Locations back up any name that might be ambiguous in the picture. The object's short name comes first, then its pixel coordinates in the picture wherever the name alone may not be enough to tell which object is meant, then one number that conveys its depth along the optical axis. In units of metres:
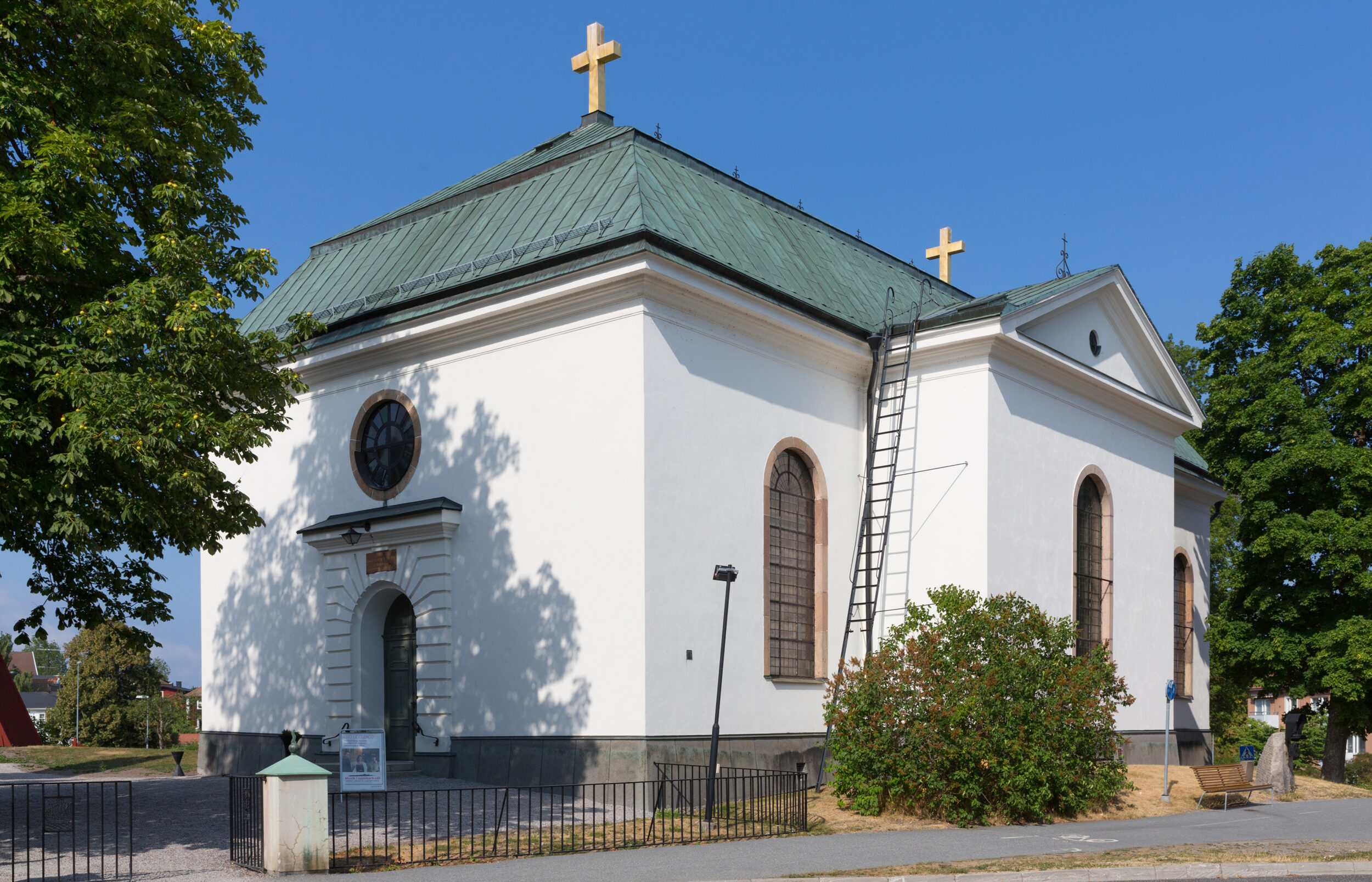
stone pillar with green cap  12.07
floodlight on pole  15.72
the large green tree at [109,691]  57.12
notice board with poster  15.61
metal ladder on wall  21.31
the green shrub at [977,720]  16.89
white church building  18.05
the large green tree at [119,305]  12.93
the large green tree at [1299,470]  27.61
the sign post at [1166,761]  20.16
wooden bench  20.09
